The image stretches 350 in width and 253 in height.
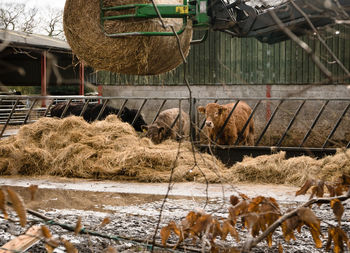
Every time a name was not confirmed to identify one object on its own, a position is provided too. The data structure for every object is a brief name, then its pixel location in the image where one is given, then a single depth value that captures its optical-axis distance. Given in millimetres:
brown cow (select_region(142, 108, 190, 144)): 20787
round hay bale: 11991
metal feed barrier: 26294
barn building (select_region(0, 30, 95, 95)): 46486
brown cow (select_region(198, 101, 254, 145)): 18994
